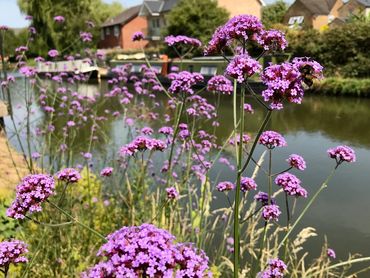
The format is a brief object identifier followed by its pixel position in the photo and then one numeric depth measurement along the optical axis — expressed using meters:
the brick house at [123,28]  51.56
